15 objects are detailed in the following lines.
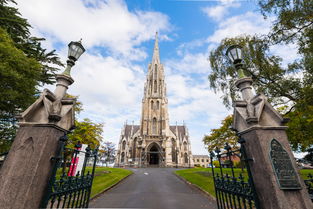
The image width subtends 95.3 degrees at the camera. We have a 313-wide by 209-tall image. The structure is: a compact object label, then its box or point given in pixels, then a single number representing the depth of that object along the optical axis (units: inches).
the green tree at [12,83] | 314.2
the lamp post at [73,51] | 142.5
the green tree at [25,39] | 389.4
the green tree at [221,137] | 775.8
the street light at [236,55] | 145.8
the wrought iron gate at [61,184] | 98.3
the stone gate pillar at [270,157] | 95.0
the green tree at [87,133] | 605.5
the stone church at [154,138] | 1379.2
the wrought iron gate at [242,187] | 105.3
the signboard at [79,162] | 323.7
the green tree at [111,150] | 2012.9
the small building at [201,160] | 3310.3
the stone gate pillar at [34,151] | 89.6
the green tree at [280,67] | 252.7
